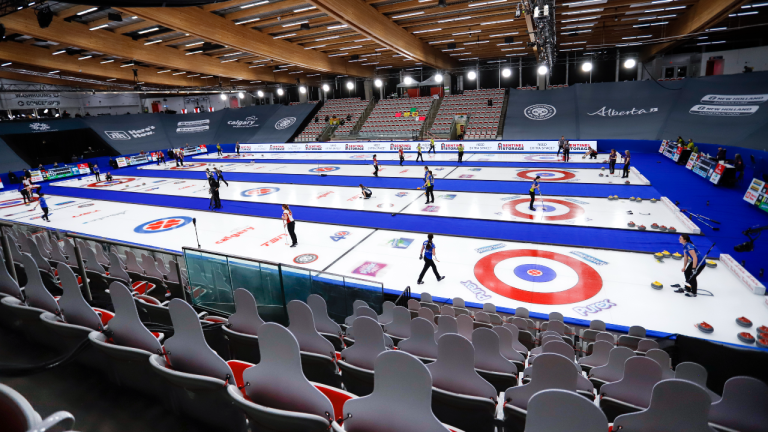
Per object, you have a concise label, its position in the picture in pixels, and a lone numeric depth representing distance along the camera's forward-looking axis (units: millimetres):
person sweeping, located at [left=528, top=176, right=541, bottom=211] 15391
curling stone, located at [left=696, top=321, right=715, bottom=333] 7344
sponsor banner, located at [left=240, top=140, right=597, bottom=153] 29766
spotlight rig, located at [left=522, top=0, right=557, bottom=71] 11633
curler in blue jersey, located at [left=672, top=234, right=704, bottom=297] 8578
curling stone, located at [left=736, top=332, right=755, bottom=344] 6945
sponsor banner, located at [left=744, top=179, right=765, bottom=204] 14192
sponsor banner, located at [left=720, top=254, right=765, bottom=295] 8523
